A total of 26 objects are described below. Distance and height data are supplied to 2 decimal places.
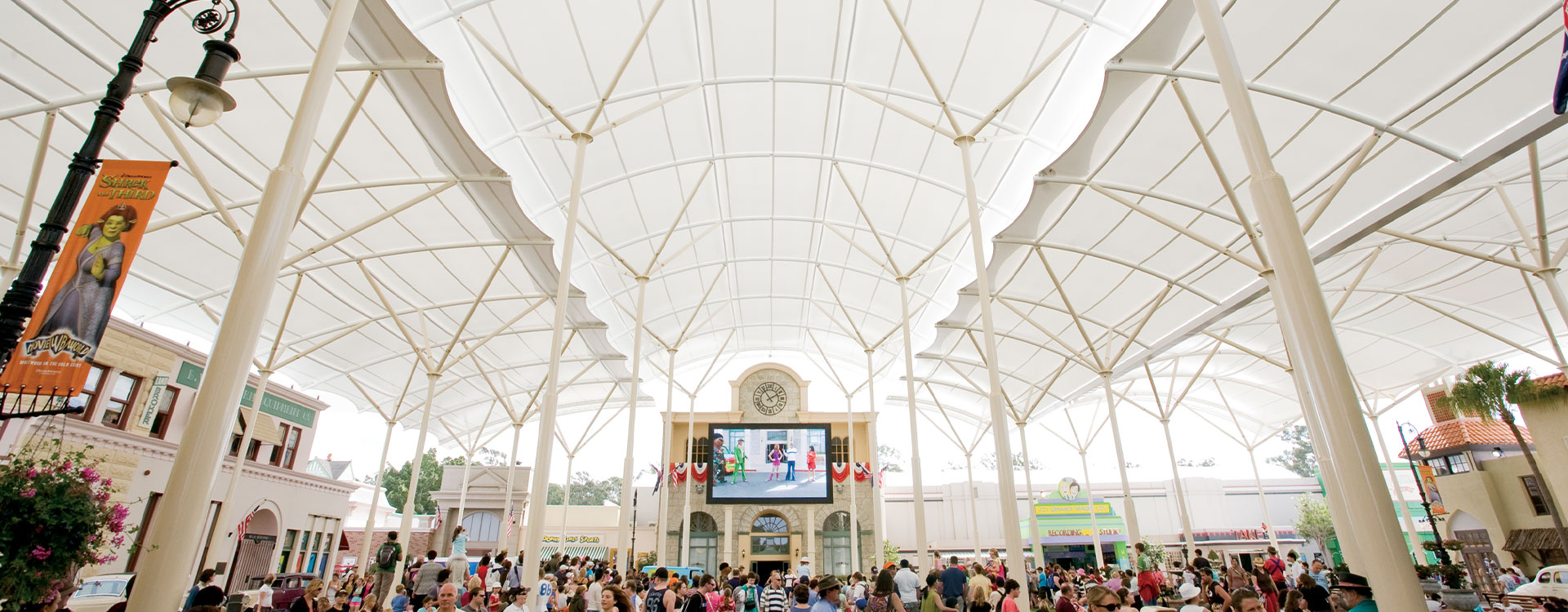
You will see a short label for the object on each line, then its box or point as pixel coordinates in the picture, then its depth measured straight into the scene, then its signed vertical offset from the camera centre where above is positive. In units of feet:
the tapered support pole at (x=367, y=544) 71.46 +1.43
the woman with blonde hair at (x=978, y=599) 29.54 -1.75
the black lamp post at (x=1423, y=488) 68.80 +8.81
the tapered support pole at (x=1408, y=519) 77.89 +4.59
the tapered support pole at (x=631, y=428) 54.97 +10.55
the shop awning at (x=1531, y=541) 74.95 +2.20
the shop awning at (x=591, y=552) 125.54 +1.28
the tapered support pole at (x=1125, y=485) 65.16 +7.29
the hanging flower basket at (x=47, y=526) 22.31 +1.04
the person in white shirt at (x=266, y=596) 50.56 -2.72
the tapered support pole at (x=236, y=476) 57.88 +6.94
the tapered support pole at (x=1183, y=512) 70.85 +4.82
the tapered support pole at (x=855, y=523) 96.07 +5.04
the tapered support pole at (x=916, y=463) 56.24 +8.14
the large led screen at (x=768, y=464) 108.27 +14.41
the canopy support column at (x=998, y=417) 34.04 +7.08
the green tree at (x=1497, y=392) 73.26 +17.30
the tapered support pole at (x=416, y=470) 63.26 +8.04
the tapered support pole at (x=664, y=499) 75.82 +6.88
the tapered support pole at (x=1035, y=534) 70.75 +2.66
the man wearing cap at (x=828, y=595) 26.40 -1.29
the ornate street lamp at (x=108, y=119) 15.78 +10.35
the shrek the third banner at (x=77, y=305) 19.01 +6.71
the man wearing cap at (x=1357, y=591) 18.29 -0.78
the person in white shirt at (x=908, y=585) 43.40 -1.51
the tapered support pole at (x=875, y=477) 77.30 +9.51
